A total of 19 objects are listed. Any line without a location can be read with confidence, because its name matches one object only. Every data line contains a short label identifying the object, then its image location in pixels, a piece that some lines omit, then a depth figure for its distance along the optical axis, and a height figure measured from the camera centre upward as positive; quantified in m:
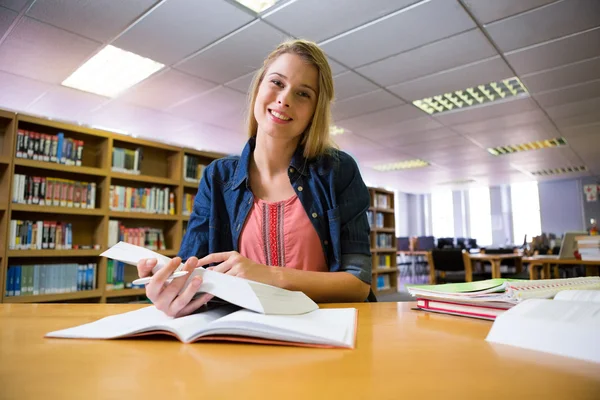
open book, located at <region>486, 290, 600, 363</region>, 0.39 -0.10
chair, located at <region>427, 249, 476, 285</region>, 4.66 -0.29
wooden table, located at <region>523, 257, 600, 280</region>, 3.47 -0.31
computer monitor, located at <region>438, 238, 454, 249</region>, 9.31 -0.05
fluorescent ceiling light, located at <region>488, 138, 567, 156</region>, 6.38 +1.63
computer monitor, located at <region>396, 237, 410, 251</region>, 9.71 -0.09
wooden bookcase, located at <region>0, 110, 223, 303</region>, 2.95 +0.43
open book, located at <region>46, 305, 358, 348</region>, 0.44 -0.11
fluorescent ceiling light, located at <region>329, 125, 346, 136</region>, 5.50 +1.64
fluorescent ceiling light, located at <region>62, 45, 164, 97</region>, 3.59 +1.76
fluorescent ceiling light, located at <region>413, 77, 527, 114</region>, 4.27 +1.73
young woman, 1.10 +0.15
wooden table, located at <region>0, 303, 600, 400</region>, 0.30 -0.12
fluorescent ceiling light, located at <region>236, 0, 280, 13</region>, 2.74 +1.73
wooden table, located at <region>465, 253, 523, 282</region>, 4.48 -0.26
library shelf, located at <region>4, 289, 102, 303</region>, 2.92 -0.43
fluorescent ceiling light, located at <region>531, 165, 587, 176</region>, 8.50 +1.57
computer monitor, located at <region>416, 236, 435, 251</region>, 9.35 -0.07
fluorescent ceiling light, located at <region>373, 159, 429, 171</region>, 7.95 +1.64
